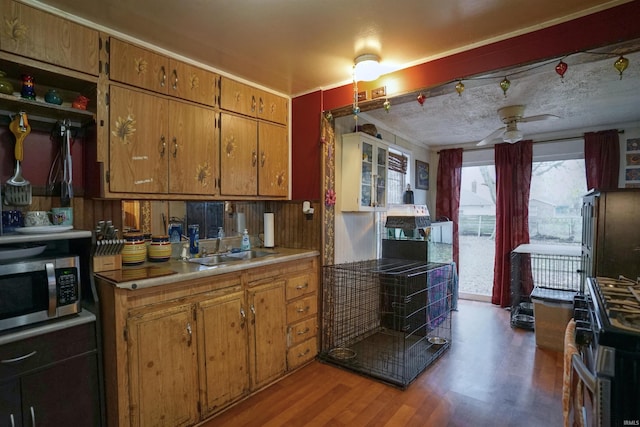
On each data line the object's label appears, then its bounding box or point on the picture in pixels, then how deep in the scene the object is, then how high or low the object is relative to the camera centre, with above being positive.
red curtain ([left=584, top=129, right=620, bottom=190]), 3.88 +0.59
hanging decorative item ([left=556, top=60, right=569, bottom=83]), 1.81 +0.79
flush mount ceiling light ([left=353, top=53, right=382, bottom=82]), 2.32 +1.05
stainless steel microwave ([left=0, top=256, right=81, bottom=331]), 1.52 -0.41
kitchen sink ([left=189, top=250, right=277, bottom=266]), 2.64 -0.43
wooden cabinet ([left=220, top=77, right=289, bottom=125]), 2.61 +0.93
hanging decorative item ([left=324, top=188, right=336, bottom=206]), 3.00 +0.10
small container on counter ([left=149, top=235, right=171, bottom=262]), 2.34 -0.30
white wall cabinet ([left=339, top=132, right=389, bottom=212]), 3.19 +0.36
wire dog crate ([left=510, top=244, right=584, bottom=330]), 3.91 -0.90
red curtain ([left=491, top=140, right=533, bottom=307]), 4.46 +0.02
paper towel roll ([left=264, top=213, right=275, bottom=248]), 3.14 -0.23
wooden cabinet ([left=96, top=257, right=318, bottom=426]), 1.75 -0.87
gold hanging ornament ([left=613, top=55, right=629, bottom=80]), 1.65 +0.74
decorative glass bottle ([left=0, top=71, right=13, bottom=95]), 1.64 +0.63
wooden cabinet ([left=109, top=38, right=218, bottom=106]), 2.00 +0.92
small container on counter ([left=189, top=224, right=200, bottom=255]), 2.65 -0.27
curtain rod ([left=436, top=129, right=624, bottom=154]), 4.13 +0.91
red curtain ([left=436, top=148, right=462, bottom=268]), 5.07 +0.34
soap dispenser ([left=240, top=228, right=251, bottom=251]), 2.99 -0.32
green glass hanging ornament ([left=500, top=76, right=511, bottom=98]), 2.01 +0.78
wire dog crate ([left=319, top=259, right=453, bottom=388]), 2.85 -1.18
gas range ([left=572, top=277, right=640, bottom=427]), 1.05 -0.56
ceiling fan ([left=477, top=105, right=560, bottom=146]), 3.18 +0.87
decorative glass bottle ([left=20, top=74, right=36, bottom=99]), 1.76 +0.65
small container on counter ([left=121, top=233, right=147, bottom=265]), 2.17 -0.29
